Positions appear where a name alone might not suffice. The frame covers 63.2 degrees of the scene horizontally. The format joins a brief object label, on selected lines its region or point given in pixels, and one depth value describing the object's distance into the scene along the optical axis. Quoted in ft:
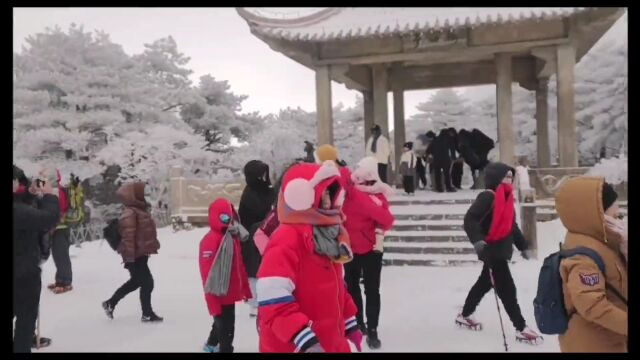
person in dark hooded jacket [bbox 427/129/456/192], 37.22
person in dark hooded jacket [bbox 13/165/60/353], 11.76
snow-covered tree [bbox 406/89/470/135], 109.22
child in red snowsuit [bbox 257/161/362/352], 7.52
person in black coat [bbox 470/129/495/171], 37.86
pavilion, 35.19
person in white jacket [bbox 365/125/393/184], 34.06
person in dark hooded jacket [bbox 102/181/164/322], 18.56
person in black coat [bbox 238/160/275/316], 15.98
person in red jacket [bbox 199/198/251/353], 13.32
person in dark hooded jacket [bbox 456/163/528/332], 14.85
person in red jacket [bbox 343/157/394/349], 14.79
